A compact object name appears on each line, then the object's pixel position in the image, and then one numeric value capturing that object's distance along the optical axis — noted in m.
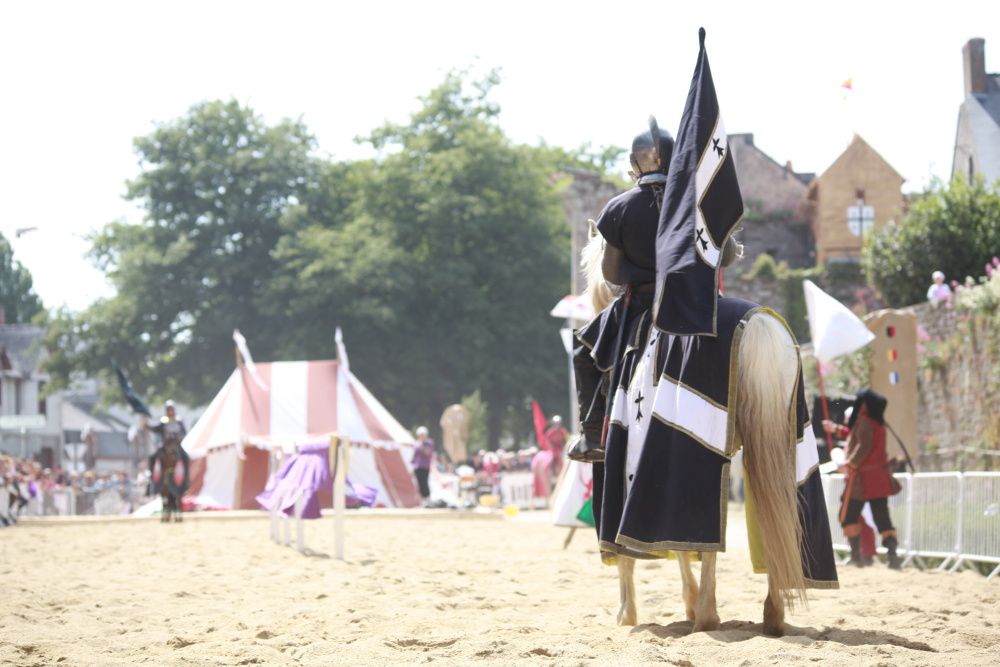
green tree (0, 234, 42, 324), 80.38
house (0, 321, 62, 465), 58.50
